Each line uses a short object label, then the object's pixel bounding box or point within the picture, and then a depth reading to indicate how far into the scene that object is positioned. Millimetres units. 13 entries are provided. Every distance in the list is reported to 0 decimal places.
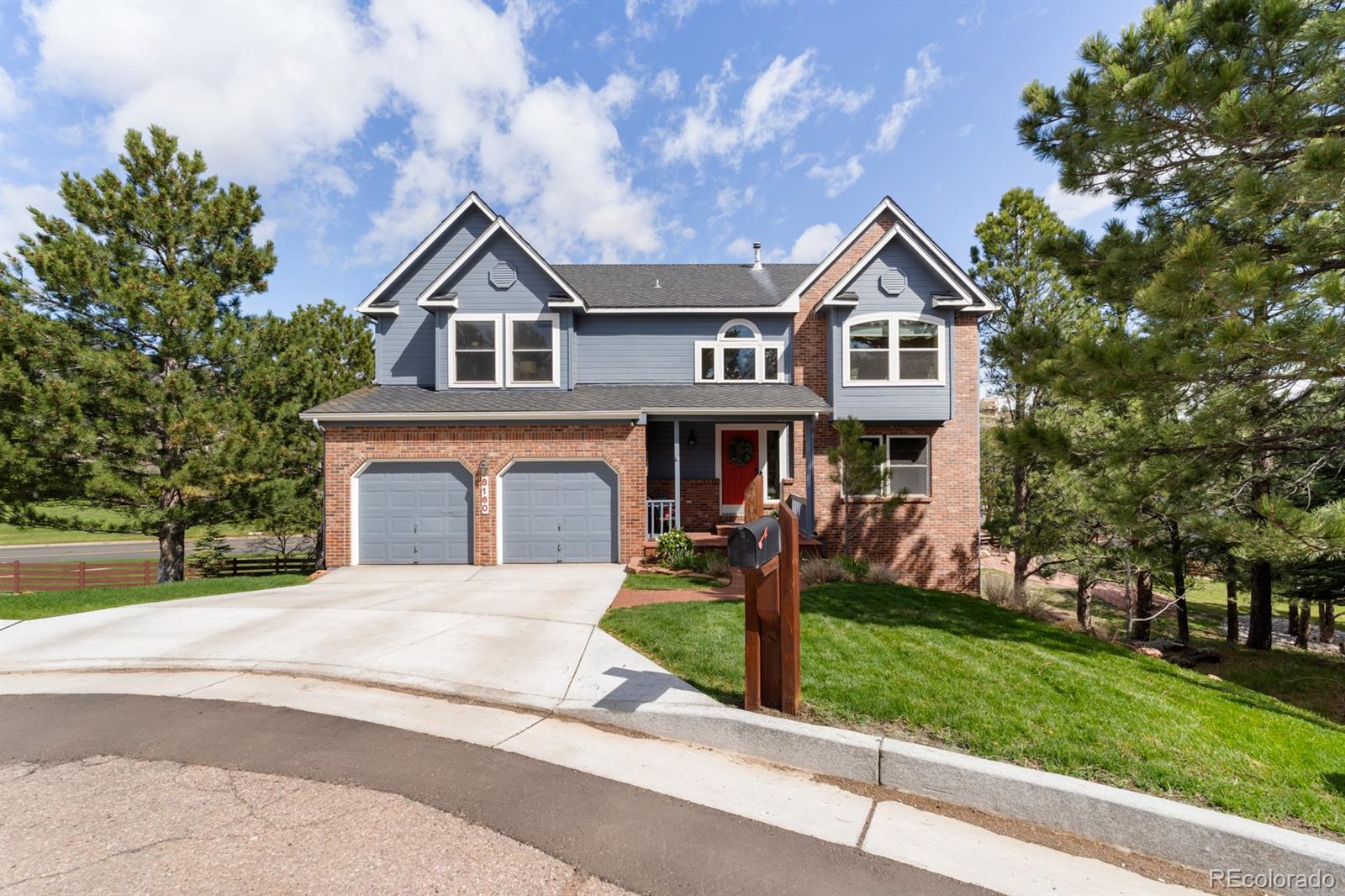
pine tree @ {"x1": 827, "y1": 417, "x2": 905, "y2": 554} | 12016
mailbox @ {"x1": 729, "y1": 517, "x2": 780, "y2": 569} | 4254
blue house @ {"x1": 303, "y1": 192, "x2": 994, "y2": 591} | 12719
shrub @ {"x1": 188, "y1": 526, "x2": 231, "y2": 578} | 18203
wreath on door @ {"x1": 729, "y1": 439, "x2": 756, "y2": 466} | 14922
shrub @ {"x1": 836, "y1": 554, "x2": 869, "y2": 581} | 10672
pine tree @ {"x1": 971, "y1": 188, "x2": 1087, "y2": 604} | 15633
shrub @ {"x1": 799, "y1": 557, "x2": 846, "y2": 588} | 10125
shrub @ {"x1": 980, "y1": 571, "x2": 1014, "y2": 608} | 10802
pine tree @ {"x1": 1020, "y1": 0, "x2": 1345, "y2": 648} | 5406
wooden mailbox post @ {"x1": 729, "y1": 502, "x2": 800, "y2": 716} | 4484
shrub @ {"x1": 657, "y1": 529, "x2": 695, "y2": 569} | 11875
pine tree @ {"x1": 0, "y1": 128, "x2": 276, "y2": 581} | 13438
